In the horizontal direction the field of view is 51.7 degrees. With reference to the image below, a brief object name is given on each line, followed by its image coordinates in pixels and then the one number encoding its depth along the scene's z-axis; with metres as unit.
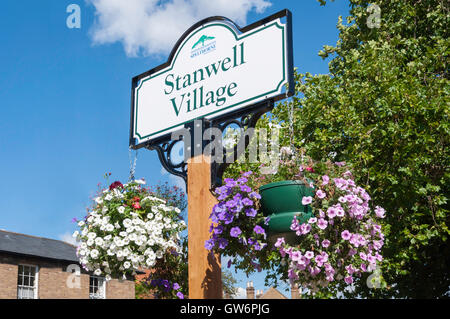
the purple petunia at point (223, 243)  4.10
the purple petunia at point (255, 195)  4.03
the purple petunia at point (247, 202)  4.02
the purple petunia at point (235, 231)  4.02
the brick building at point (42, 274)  18.83
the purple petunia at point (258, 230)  3.97
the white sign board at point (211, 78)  4.89
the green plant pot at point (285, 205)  3.89
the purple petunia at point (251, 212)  4.02
